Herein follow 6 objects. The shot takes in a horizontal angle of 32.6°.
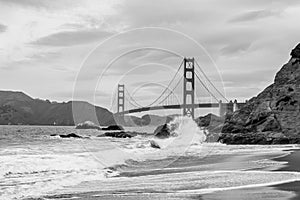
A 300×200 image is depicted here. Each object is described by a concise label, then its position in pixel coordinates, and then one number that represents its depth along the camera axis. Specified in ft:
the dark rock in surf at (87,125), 526.90
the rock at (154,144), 150.56
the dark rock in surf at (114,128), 420.52
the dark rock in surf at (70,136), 261.03
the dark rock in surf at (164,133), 199.74
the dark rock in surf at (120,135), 257.09
